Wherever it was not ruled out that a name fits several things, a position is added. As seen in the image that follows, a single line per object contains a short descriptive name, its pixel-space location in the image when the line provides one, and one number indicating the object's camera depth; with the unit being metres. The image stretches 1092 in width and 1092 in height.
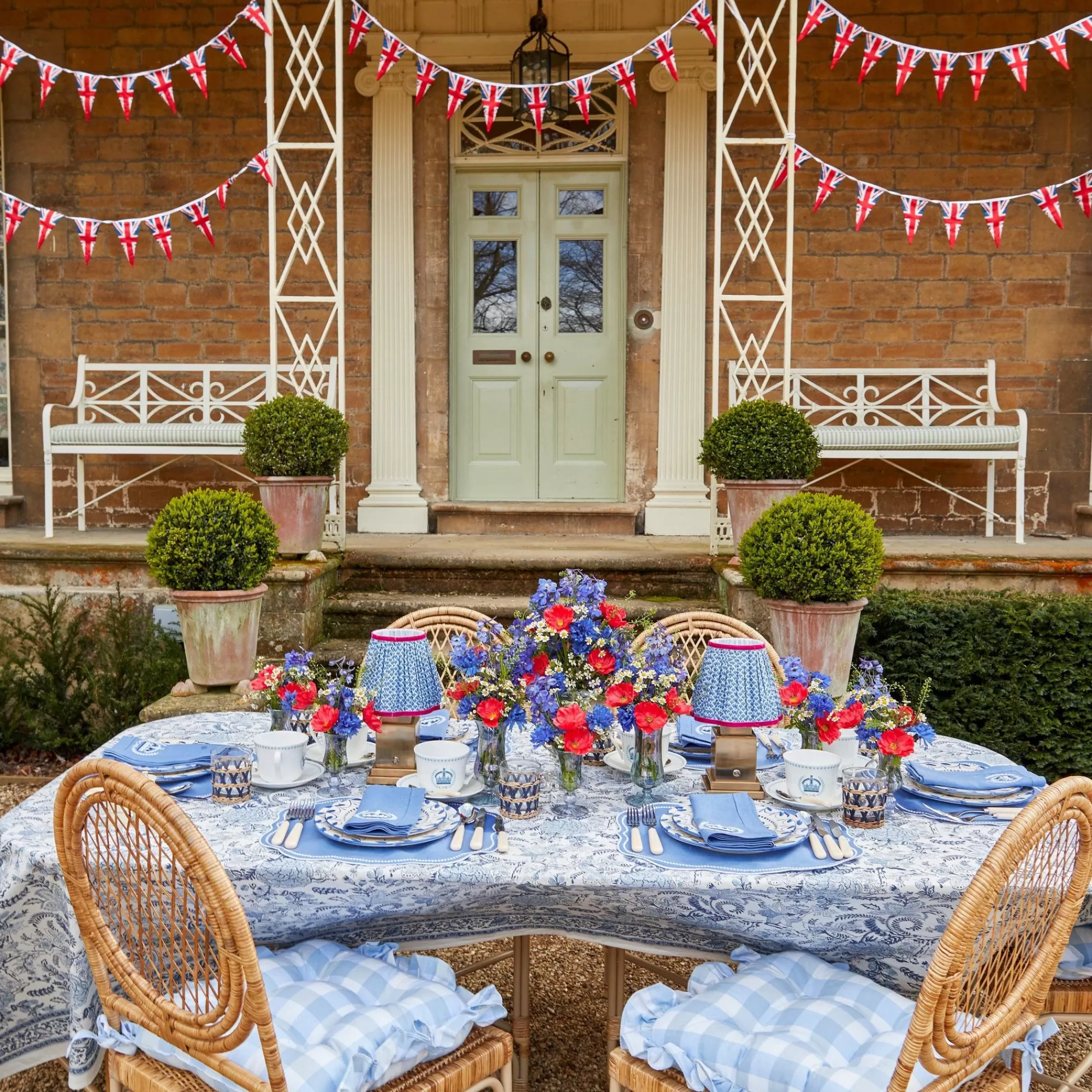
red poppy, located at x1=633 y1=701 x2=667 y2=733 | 2.20
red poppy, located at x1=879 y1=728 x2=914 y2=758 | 2.22
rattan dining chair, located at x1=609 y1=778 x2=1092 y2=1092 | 1.63
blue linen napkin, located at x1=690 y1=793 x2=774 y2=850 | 1.99
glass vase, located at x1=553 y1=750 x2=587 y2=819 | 2.32
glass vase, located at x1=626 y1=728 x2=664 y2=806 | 2.33
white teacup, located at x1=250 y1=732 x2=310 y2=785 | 2.36
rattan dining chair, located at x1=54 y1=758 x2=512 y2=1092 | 1.68
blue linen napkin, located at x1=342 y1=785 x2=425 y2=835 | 2.04
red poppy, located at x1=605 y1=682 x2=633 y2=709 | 2.19
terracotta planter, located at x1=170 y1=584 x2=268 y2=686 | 4.34
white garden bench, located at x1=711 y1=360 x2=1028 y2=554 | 6.03
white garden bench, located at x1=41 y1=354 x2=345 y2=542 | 5.86
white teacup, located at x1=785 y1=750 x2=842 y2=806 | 2.25
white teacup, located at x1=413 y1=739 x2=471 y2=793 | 2.30
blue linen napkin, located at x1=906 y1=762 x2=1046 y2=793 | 2.25
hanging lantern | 6.31
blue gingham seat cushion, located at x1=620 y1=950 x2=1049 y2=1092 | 1.77
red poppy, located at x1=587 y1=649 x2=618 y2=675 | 2.22
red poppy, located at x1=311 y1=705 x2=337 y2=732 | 2.33
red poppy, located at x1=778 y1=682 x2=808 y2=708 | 2.34
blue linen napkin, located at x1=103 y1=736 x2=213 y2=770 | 2.39
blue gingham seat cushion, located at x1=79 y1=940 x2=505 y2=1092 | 1.80
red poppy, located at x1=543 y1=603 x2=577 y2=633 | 2.23
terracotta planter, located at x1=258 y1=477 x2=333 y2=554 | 5.02
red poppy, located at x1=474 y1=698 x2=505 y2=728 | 2.21
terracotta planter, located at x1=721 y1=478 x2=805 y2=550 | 4.99
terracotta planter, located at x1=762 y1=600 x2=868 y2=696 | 4.23
